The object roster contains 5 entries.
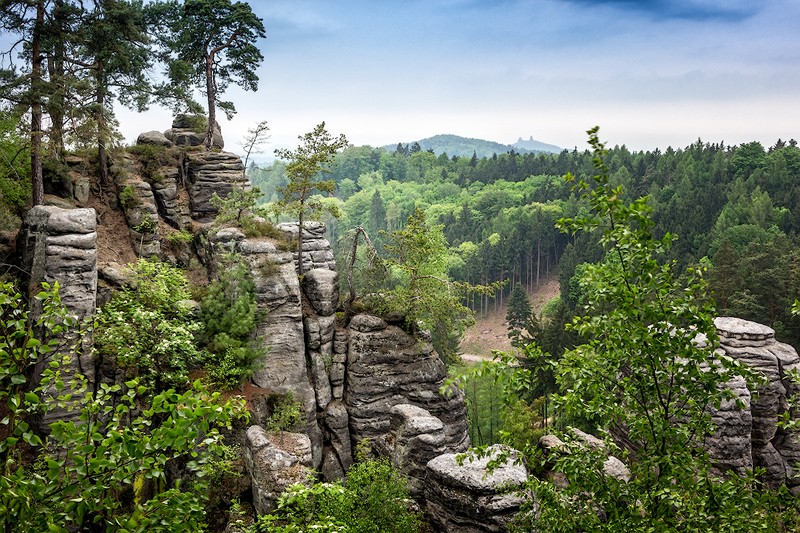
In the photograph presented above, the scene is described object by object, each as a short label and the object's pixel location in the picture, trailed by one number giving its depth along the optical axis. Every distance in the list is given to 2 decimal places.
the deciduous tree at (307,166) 25.52
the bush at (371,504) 12.99
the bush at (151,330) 18.03
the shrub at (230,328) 20.72
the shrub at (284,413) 21.13
